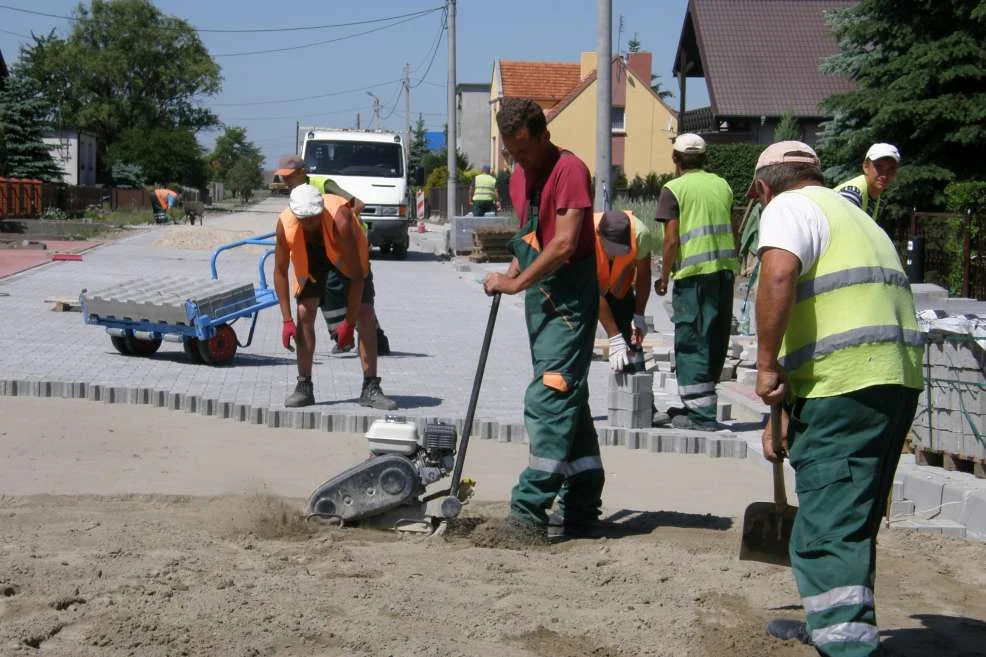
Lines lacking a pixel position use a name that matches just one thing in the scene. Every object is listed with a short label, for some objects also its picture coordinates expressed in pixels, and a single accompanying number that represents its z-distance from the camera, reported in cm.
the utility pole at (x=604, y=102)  1802
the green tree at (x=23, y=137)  4631
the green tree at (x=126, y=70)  9662
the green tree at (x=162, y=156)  7581
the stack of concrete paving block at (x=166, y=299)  1165
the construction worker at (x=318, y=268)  952
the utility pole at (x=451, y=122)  3788
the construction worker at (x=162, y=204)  4928
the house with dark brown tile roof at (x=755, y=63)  4222
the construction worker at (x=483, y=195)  3359
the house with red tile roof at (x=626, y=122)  6544
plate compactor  633
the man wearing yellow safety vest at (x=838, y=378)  439
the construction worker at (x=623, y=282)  897
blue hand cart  1166
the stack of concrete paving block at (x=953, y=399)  723
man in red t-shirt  610
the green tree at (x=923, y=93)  2278
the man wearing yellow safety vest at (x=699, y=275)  891
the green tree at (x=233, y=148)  13485
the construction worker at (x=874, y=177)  782
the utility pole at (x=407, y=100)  7388
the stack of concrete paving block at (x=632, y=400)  913
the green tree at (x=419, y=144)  8688
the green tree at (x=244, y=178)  10606
